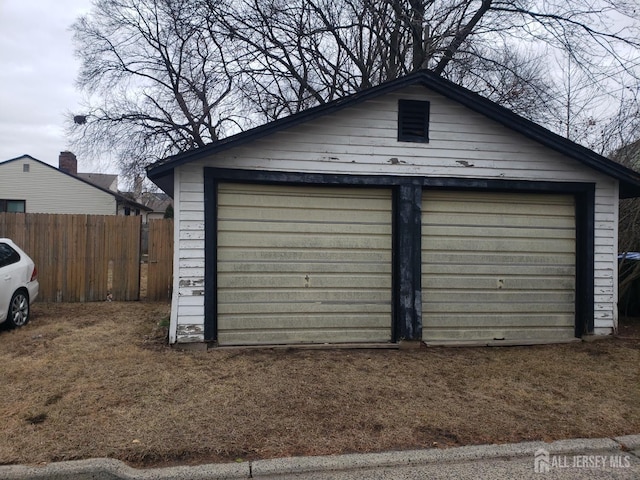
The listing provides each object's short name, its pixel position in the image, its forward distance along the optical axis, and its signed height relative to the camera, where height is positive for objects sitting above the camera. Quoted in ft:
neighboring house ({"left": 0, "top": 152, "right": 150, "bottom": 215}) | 83.46 +8.65
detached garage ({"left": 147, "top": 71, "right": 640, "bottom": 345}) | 20.66 +0.63
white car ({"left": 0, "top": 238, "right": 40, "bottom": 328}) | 22.66 -2.53
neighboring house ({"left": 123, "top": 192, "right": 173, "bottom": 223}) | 115.34 +11.20
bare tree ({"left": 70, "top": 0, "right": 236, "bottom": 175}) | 58.39 +18.70
